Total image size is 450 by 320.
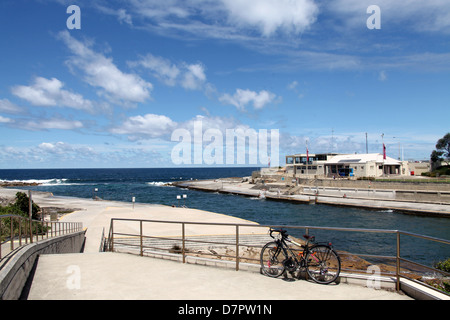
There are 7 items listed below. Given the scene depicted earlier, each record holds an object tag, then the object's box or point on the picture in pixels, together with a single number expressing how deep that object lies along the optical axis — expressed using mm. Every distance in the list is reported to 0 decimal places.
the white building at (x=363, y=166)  73062
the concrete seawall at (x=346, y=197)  46344
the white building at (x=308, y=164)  83250
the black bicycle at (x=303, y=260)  6590
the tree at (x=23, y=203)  24322
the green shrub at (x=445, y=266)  13156
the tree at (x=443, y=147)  89375
